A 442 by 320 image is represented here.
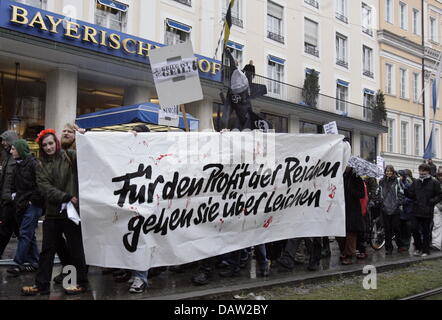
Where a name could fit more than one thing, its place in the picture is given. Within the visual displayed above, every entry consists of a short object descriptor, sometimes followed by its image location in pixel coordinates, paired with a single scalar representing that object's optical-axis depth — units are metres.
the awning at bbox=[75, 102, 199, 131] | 12.76
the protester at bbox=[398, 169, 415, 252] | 10.15
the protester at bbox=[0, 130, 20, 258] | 6.59
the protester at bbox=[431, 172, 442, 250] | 10.67
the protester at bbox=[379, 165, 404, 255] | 9.61
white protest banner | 5.45
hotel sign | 13.90
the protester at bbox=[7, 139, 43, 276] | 6.33
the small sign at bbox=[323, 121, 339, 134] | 11.75
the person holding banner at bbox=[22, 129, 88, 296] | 5.32
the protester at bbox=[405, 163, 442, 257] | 9.58
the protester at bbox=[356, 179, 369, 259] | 8.82
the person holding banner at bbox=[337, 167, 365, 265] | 8.05
